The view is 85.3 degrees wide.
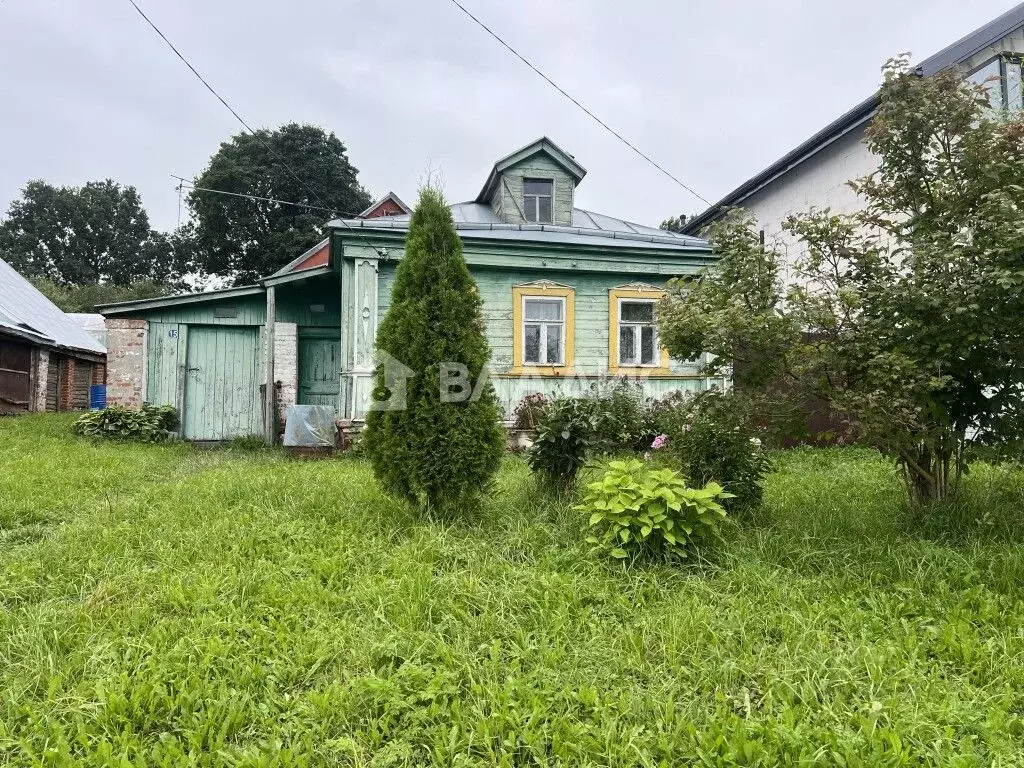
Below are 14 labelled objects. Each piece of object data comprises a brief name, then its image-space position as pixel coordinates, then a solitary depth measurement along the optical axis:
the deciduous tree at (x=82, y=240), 36.69
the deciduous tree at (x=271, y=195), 27.41
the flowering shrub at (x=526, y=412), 8.48
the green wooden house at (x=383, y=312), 8.58
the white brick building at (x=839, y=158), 9.19
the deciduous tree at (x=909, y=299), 3.08
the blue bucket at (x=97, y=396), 16.31
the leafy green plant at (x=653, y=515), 3.06
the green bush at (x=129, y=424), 9.16
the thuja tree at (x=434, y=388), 3.78
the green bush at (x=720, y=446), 3.88
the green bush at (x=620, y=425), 4.61
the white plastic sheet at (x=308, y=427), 8.10
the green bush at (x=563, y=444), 4.44
